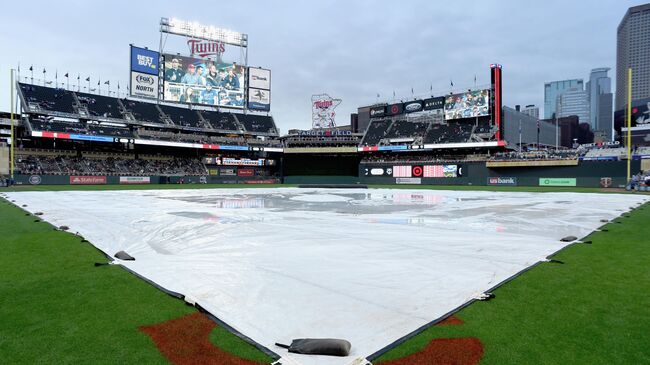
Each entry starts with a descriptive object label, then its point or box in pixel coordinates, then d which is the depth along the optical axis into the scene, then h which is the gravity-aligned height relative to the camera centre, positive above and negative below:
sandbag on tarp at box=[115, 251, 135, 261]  6.76 -1.58
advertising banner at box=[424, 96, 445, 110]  70.19 +13.93
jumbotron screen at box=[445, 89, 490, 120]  64.69 +12.83
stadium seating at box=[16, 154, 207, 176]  50.09 +0.95
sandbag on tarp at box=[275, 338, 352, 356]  3.17 -1.52
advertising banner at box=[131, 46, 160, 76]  58.56 +18.07
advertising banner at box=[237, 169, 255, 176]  69.18 +0.16
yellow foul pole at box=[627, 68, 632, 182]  35.97 +8.27
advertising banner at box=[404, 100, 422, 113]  73.43 +13.79
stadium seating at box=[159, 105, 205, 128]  68.25 +10.64
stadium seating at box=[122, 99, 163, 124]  64.50 +10.89
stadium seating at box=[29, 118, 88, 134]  51.77 +6.61
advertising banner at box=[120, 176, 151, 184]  53.22 -1.22
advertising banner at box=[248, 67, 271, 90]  69.81 +18.18
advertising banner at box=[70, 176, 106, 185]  48.61 -1.20
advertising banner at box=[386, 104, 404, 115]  76.05 +13.69
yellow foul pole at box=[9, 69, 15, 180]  39.88 +8.59
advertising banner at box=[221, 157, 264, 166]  68.38 +2.15
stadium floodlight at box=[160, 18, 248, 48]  62.53 +24.91
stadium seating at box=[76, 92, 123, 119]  60.03 +11.08
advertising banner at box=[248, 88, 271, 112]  70.19 +14.16
